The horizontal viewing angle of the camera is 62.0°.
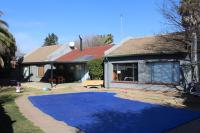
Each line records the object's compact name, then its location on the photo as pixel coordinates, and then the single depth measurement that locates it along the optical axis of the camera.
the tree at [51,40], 48.05
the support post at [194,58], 11.65
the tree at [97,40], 36.91
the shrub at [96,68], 16.28
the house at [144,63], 12.45
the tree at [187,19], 11.77
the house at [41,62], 20.43
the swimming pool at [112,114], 6.41
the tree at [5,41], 16.06
